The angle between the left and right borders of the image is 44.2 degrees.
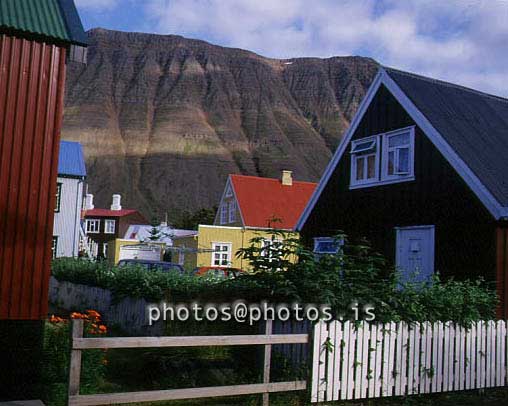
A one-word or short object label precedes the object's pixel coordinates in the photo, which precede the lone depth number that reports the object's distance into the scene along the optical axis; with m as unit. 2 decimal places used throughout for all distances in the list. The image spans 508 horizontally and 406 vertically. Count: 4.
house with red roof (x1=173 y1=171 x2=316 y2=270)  35.50
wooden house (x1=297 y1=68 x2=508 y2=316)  13.64
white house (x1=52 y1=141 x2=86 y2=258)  31.98
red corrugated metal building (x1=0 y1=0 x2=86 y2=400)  8.88
